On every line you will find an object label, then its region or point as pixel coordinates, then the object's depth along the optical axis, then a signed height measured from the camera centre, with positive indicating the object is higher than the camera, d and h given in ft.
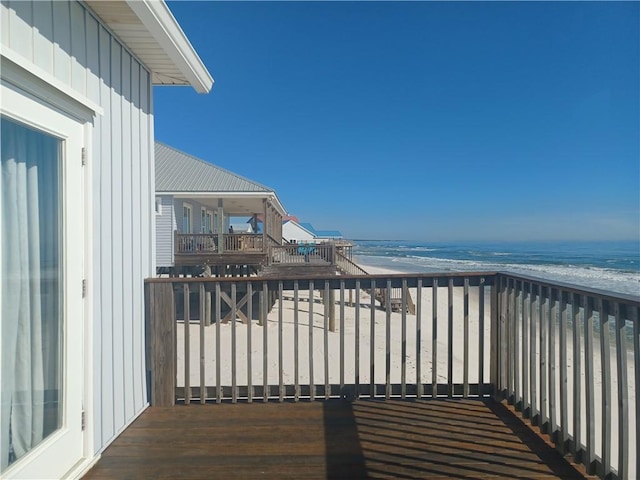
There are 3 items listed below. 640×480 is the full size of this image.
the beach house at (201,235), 36.19 +1.49
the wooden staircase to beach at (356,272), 39.85 -4.07
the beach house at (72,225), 4.72 +0.34
